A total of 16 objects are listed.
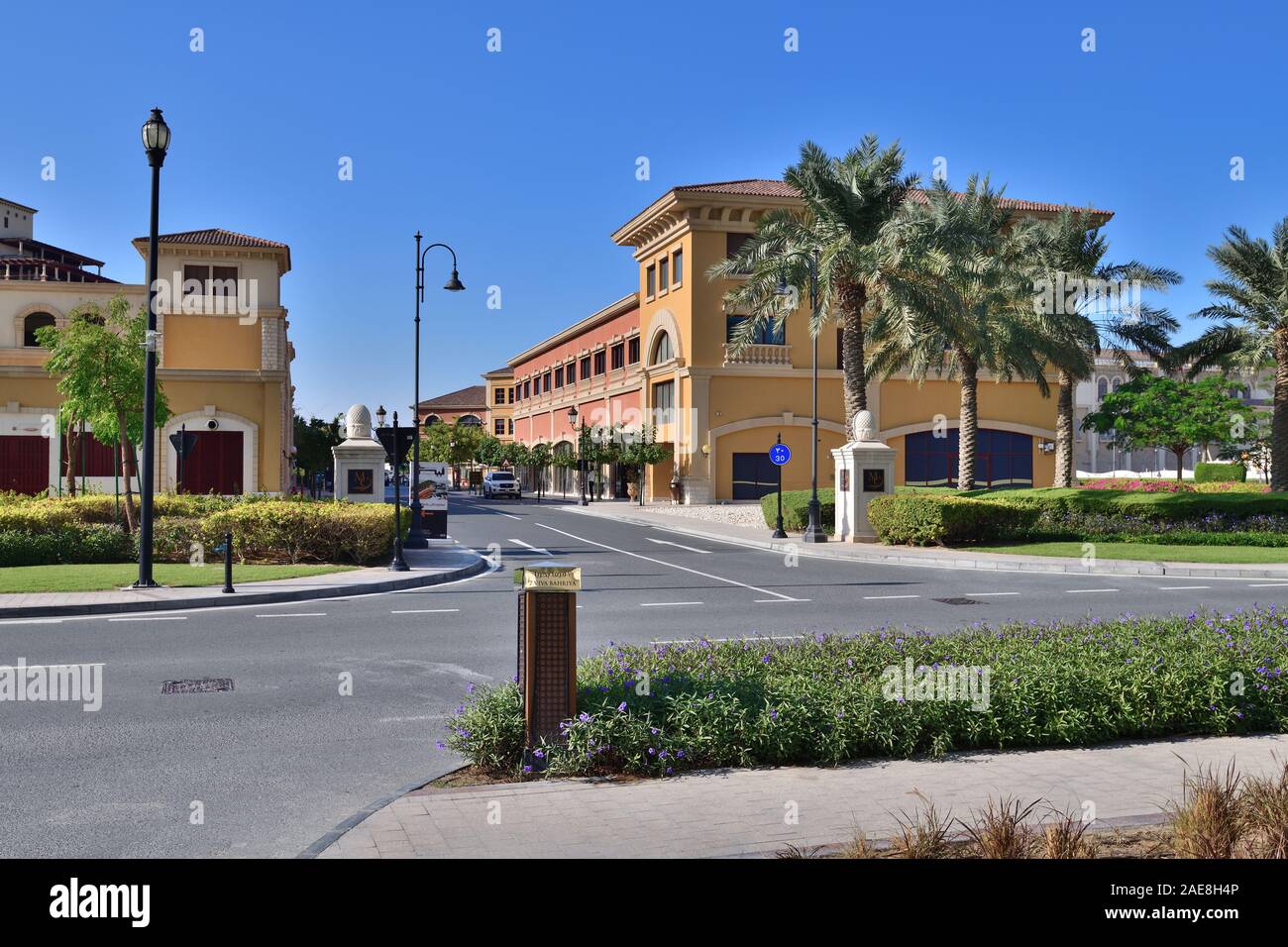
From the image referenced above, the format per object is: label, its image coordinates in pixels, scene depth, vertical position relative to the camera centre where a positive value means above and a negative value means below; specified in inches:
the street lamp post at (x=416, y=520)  999.6 -43.9
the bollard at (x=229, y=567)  610.9 -53.5
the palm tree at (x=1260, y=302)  1296.8 +222.0
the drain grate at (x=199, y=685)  362.3 -73.8
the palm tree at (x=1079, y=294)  1476.4 +261.4
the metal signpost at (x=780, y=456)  1178.0 +24.2
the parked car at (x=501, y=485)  2696.9 -24.7
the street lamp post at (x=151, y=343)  621.0 +78.8
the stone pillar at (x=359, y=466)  981.8 +8.9
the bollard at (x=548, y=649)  254.1 -42.4
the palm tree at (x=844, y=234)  1204.5 +288.8
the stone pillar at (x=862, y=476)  1122.0 +0.8
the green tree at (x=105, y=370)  918.4 +91.1
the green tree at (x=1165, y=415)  1975.9 +123.0
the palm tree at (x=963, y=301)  1190.3 +217.3
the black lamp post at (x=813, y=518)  1115.9 -43.9
